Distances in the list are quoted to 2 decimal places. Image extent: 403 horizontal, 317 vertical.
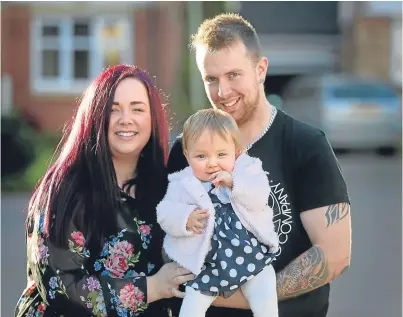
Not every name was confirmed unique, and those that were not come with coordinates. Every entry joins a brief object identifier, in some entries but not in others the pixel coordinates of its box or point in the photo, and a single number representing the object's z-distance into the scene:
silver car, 21.39
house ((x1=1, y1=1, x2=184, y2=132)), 23.66
